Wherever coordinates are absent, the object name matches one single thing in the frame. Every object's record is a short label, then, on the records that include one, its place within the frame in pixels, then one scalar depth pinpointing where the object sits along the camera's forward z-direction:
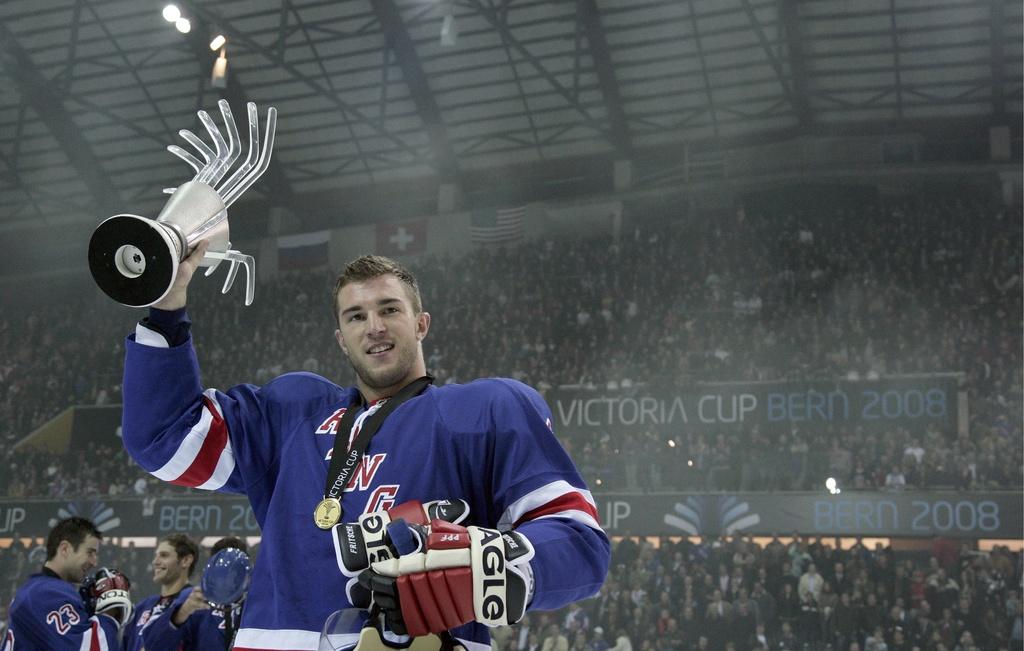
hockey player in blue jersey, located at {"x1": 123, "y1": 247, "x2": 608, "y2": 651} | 1.91
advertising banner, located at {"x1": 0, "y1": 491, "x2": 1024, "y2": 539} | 15.98
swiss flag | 26.91
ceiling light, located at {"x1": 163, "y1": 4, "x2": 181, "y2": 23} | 20.48
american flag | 26.05
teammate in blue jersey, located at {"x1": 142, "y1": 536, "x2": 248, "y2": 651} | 4.76
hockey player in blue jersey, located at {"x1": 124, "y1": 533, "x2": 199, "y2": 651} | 5.43
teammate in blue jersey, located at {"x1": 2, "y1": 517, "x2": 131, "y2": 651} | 4.94
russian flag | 27.56
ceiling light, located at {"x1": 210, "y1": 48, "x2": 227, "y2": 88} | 19.36
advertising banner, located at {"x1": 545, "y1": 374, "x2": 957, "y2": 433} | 18.08
